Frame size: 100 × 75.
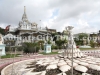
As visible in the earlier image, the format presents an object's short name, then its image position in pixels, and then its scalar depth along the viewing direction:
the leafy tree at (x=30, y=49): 14.76
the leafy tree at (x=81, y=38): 32.71
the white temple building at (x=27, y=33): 27.96
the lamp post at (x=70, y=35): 6.37
